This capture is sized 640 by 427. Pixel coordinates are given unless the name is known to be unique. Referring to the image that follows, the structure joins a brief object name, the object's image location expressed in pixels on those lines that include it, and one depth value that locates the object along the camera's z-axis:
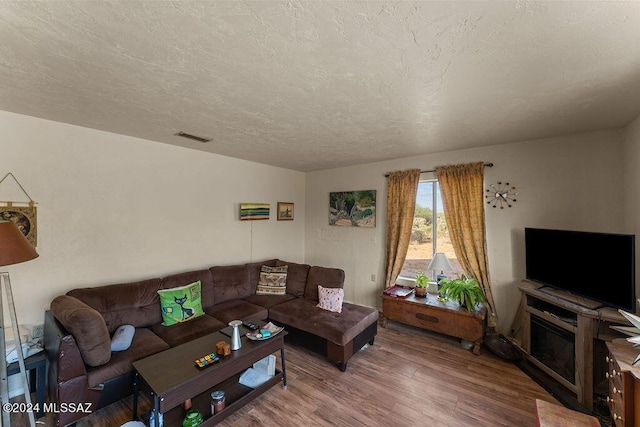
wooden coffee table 1.66
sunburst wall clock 3.09
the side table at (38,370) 1.92
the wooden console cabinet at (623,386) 1.43
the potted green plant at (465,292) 2.99
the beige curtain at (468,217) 3.17
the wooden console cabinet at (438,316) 2.92
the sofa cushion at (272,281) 3.69
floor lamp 1.47
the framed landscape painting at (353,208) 4.21
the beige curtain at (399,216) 3.76
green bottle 1.75
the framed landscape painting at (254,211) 4.04
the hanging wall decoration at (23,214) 2.18
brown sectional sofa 1.82
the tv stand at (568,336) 2.06
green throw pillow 2.73
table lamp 3.21
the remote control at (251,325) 2.46
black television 1.98
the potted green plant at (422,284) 3.43
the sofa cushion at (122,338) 2.12
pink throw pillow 3.12
